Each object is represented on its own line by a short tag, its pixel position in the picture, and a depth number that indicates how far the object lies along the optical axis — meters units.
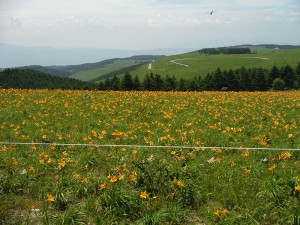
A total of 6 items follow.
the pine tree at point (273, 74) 85.81
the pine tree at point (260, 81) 78.88
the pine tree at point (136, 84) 67.31
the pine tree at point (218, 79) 75.00
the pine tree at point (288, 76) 85.98
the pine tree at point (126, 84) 66.94
